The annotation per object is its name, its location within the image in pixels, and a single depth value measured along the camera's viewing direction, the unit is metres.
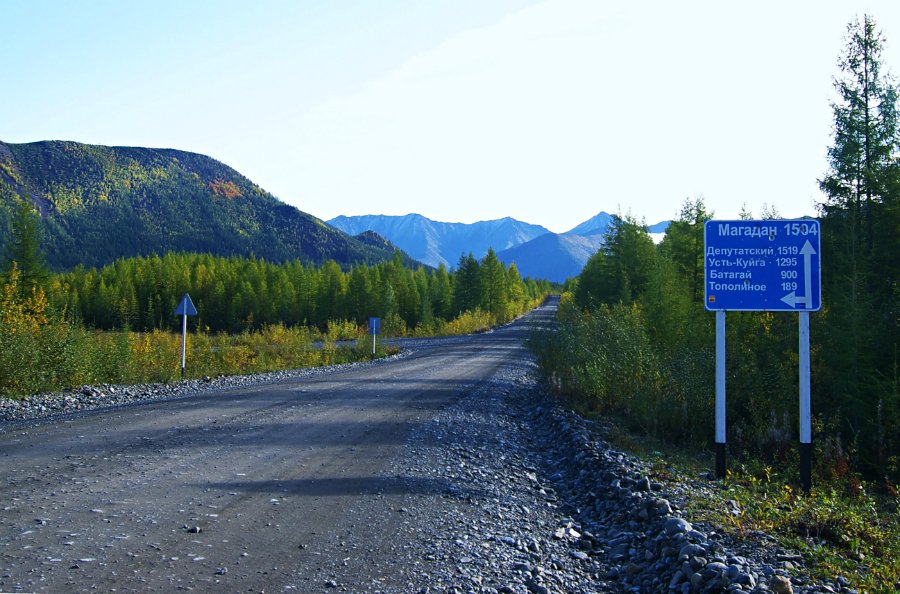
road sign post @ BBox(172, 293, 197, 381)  18.61
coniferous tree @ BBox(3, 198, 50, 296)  40.32
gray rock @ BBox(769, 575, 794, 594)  4.24
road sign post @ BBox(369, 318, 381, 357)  30.84
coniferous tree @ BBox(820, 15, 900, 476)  10.85
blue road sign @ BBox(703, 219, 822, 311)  7.88
